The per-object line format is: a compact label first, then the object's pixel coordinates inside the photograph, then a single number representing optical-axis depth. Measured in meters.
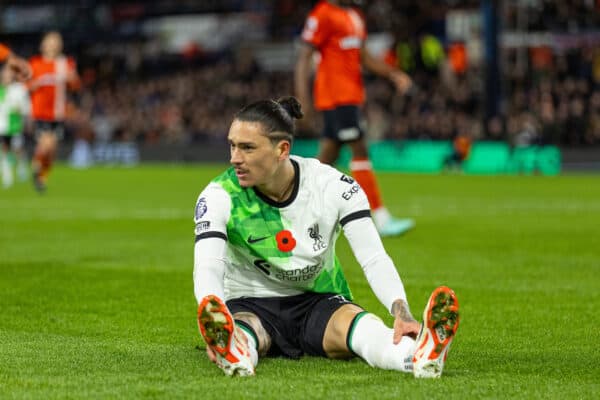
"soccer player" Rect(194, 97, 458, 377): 5.70
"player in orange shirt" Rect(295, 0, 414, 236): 13.45
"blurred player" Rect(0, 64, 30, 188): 27.80
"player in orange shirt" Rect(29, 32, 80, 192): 24.17
